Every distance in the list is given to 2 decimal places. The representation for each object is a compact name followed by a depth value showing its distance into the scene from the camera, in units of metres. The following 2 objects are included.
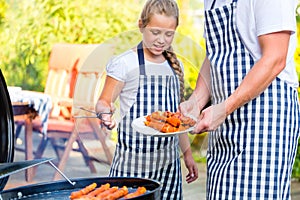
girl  2.50
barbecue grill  2.39
